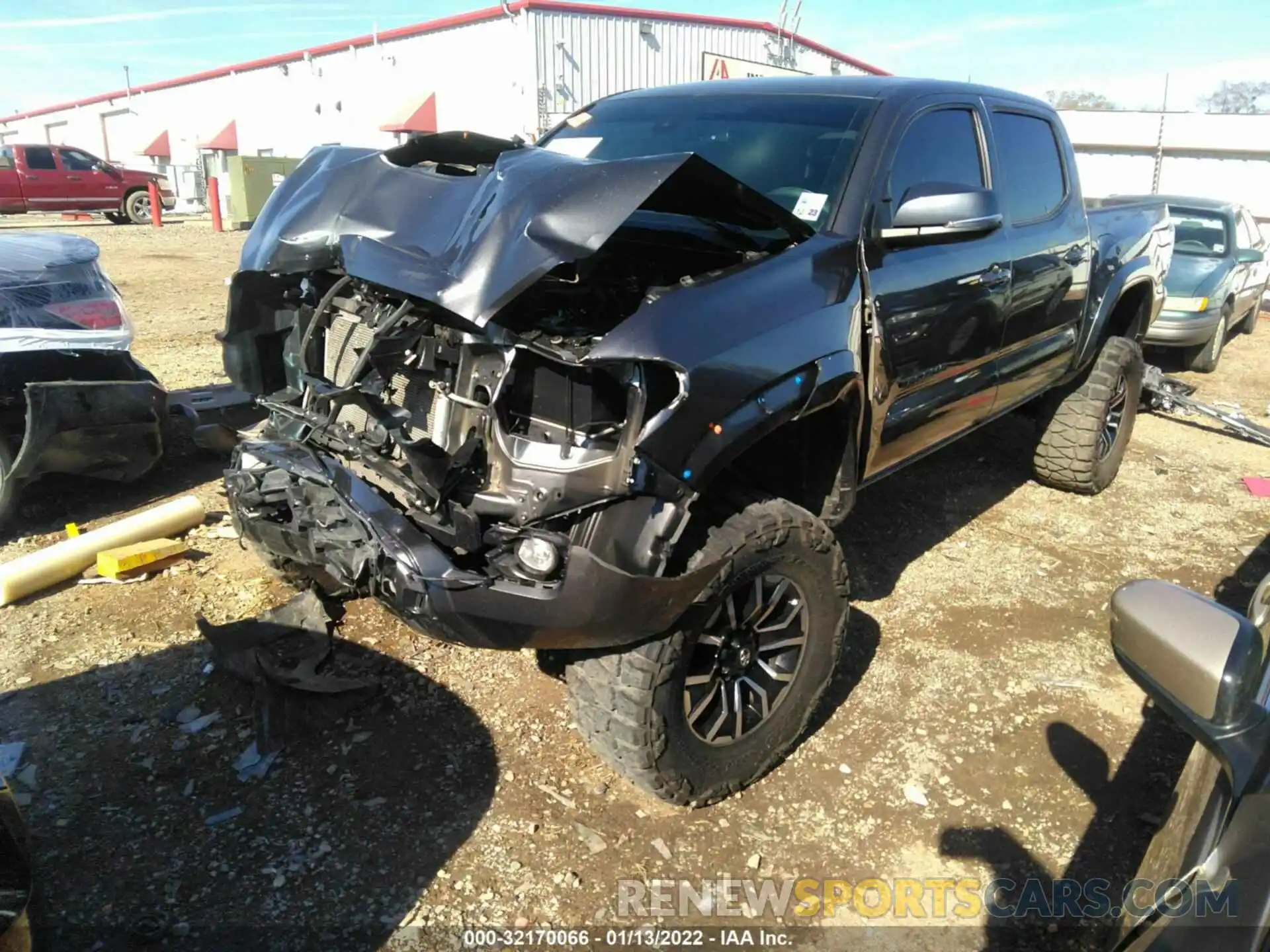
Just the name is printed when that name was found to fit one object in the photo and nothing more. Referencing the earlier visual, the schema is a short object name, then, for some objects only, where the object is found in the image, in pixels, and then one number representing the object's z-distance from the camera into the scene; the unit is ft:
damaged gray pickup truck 7.66
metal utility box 75.31
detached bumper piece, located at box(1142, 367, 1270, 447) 20.93
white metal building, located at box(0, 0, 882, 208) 77.20
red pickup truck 68.64
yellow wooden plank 12.84
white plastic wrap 13.75
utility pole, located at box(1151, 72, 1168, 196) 55.83
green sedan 28.84
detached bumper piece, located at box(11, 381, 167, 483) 13.57
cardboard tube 12.33
